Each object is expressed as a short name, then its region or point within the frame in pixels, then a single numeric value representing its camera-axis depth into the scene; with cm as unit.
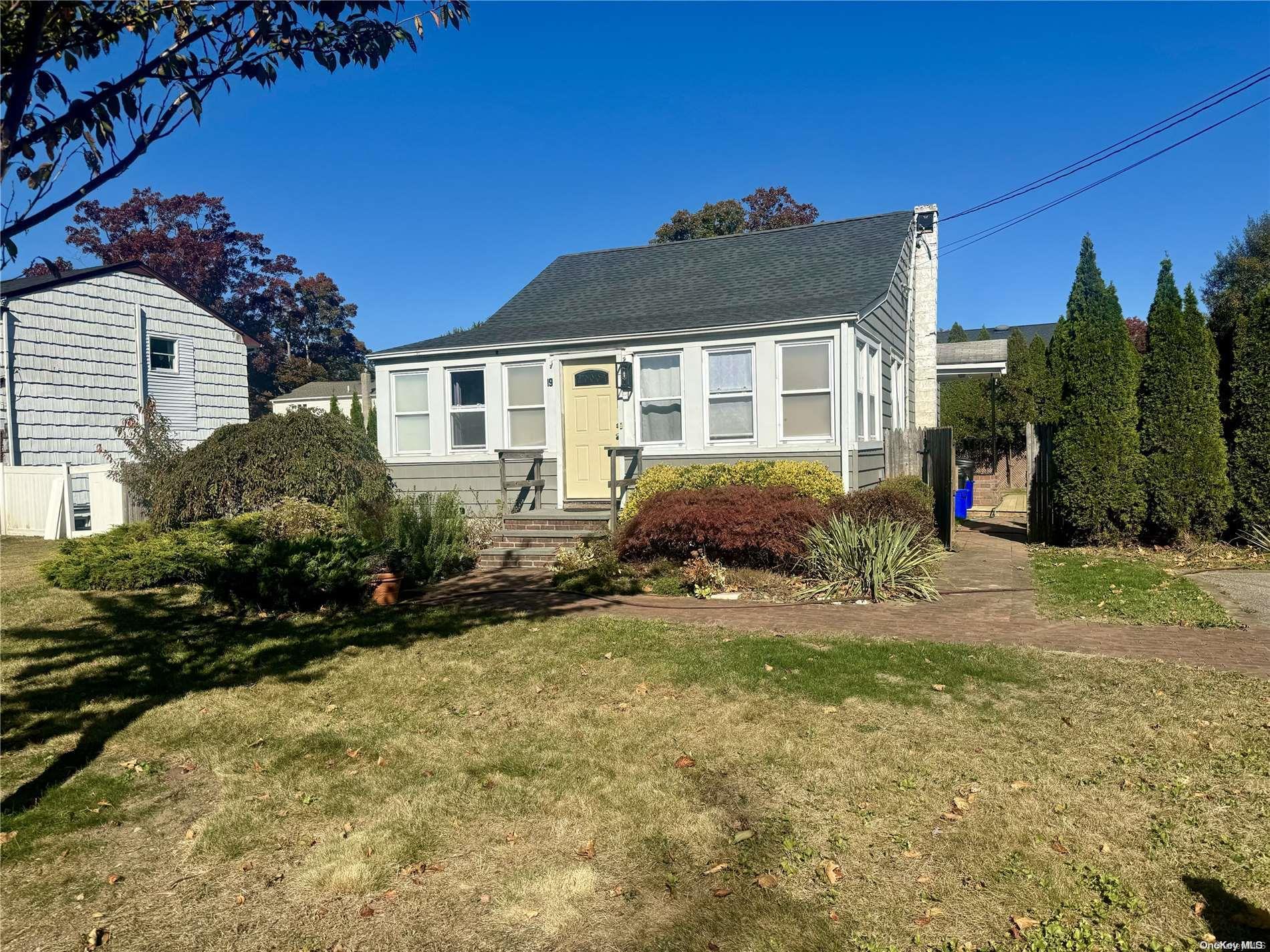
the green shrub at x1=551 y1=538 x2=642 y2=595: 964
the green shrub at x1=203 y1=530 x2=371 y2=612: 847
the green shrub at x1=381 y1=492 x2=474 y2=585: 1009
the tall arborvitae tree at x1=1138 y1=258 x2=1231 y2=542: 1139
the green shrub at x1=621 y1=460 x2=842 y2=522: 1130
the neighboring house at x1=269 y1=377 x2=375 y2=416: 3675
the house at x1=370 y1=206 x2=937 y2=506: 1217
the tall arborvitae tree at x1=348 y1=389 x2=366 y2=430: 2844
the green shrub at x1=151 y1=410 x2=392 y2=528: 1233
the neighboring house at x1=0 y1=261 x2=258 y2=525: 1717
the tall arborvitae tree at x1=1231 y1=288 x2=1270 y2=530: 1119
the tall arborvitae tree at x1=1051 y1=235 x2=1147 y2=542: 1184
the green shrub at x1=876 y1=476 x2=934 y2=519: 1175
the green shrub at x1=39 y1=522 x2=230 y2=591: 991
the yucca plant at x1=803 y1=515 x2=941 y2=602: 889
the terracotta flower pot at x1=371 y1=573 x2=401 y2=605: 906
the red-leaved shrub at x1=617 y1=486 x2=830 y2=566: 940
